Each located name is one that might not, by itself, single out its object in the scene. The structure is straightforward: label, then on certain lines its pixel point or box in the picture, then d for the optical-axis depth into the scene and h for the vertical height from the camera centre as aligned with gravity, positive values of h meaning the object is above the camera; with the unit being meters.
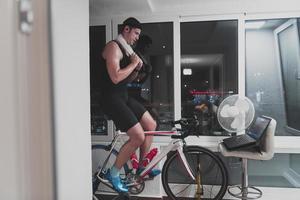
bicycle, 2.51 -0.80
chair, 2.22 -0.55
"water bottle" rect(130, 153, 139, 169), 2.67 -0.72
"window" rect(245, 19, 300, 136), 2.75 +0.20
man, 2.31 +0.01
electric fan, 2.47 -0.20
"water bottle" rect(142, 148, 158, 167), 2.62 -0.66
